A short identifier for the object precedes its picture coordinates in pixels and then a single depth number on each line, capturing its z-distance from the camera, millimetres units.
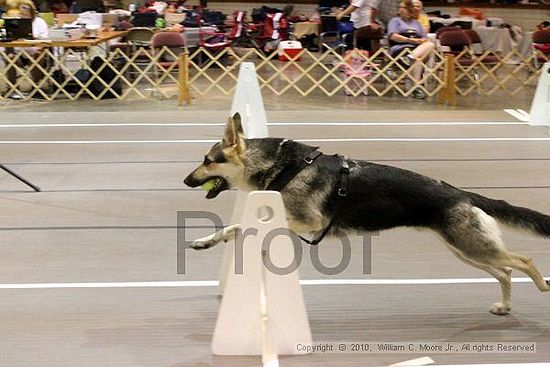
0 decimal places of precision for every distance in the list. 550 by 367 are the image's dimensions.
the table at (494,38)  15414
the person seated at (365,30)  12452
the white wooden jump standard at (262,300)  3373
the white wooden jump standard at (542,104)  9227
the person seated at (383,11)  12672
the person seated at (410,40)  11664
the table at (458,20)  16109
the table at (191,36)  14945
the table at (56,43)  11180
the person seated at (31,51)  11812
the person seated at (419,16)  12086
